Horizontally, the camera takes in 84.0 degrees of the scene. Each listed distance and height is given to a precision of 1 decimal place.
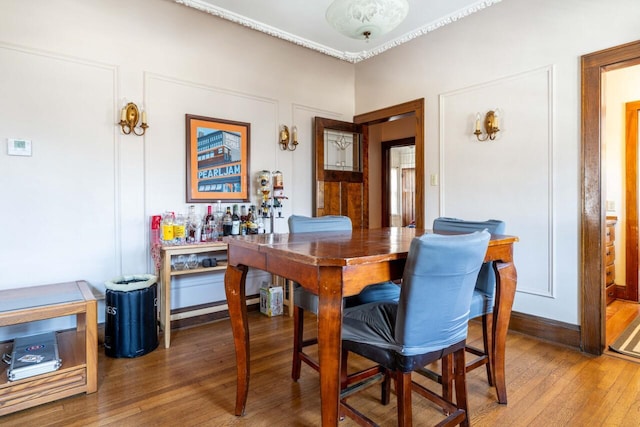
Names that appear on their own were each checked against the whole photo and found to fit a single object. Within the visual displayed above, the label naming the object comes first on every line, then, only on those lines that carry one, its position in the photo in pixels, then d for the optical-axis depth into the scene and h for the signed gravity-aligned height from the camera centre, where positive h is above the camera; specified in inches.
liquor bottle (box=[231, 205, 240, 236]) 123.4 -4.8
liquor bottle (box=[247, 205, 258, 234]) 128.6 -4.0
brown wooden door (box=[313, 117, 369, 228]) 155.9 +19.6
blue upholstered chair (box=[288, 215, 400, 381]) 76.2 -18.6
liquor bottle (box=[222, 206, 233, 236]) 124.6 -3.8
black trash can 95.2 -28.6
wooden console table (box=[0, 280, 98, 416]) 71.5 -32.5
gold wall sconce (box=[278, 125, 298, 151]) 148.2 +31.2
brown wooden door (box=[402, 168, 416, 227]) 273.9 +13.3
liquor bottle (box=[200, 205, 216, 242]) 120.7 -4.1
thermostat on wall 95.7 +18.5
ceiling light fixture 81.9 +47.0
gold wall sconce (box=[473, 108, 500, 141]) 121.0 +29.4
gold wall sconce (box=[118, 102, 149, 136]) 111.0 +30.0
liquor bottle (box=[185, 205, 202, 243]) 117.8 -4.2
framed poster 126.0 +19.9
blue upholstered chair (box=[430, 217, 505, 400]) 73.7 -18.3
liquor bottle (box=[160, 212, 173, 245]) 108.7 -5.6
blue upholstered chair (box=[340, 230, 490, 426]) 47.6 -16.1
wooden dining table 48.7 -9.3
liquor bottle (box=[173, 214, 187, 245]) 110.4 -6.3
